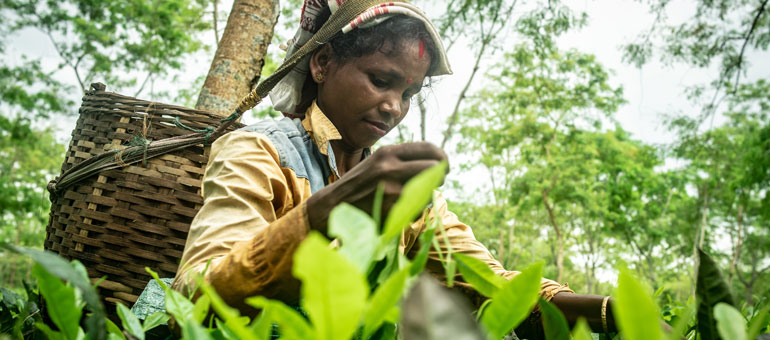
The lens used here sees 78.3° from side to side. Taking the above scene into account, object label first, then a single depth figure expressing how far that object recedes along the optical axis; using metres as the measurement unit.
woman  0.57
